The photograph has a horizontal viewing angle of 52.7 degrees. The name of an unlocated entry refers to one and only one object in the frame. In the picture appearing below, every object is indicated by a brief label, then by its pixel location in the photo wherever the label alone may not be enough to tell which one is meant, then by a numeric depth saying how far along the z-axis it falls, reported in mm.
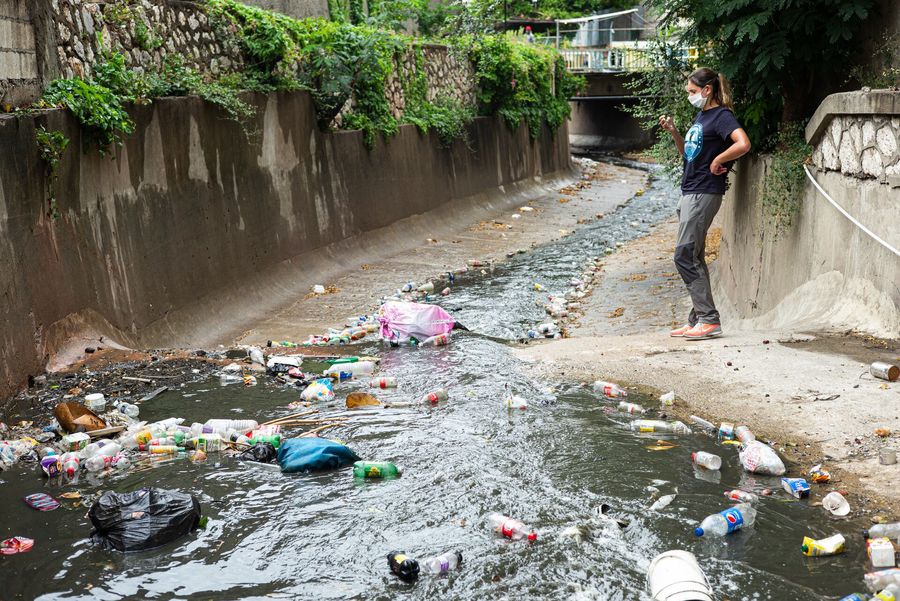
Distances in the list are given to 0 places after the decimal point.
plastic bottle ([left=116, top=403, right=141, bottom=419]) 6323
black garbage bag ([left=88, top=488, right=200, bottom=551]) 4301
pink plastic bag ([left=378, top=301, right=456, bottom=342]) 8484
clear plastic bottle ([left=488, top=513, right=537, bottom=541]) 4206
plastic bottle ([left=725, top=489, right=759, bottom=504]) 4523
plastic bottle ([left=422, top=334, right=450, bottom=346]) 8328
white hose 6109
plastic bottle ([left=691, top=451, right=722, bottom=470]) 4938
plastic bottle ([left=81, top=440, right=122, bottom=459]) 5465
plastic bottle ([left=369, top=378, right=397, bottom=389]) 6961
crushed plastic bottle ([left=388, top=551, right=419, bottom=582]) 3883
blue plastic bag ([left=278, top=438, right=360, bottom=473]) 5191
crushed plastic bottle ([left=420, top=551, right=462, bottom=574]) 3943
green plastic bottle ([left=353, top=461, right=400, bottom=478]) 5047
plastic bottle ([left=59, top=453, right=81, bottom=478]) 5262
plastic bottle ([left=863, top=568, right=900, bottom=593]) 3621
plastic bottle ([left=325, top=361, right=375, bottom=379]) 7340
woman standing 7410
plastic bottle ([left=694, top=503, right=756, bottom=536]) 4191
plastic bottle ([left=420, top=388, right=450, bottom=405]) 6391
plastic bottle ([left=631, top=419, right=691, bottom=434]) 5520
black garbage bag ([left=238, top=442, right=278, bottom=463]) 5445
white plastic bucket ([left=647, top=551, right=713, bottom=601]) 3547
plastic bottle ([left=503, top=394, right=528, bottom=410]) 6129
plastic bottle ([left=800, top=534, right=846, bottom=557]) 3947
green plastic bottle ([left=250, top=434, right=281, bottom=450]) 5641
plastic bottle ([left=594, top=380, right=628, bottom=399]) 6277
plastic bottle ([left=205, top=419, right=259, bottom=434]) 5961
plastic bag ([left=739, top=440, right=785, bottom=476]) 4754
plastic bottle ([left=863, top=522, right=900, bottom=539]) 3963
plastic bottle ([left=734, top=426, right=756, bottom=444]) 5184
